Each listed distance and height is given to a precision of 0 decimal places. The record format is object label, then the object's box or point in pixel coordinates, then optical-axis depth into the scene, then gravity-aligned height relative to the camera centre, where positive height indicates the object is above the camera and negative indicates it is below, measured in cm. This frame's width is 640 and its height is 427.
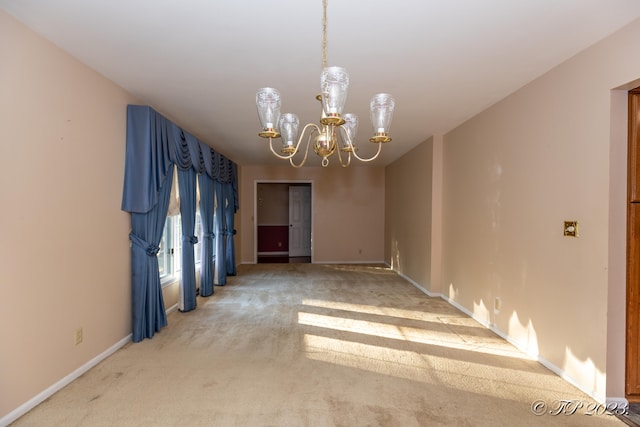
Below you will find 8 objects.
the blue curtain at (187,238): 459 -39
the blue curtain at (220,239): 620 -54
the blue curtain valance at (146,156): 346 +55
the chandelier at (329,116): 164 +53
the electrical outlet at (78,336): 279 -101
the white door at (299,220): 1052 -32
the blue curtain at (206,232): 539 -37
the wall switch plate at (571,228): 267 -14
